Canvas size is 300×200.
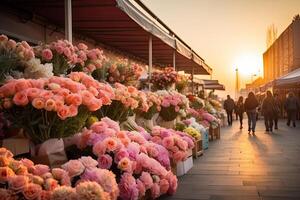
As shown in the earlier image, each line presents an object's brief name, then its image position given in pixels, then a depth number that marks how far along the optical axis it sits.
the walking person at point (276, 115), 17.18
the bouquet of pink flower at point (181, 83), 9.34
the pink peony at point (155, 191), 4.70
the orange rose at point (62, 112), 3.55
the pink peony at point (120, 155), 4.12
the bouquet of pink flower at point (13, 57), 3.82
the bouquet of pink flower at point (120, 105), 4.86
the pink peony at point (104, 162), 3.96
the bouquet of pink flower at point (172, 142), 5.80
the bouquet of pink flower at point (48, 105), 3.54
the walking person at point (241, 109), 19.95
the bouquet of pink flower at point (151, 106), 6.47
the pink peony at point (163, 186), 4.90
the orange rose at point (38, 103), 3.49
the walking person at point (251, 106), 15.66
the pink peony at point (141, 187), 4.31
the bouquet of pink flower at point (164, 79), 8.43
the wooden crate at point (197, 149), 8.88
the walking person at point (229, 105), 20.66
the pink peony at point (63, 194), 2.99
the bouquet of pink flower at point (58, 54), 4.46
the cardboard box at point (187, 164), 7.00
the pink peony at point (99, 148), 3.98
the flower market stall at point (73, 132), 3.19
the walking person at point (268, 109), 16.42
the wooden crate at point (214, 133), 13.10
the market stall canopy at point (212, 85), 32.28
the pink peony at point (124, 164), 4.07
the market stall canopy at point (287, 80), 20.47
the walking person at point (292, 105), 19.14
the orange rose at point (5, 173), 2.96
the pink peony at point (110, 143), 4.00
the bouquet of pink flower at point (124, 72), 5.67
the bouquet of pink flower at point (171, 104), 7.64
